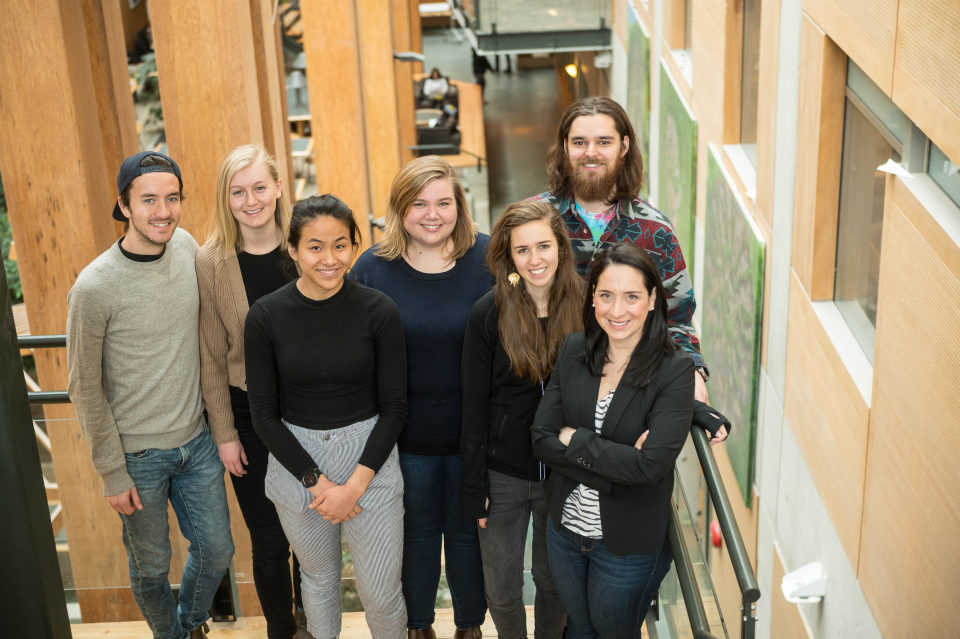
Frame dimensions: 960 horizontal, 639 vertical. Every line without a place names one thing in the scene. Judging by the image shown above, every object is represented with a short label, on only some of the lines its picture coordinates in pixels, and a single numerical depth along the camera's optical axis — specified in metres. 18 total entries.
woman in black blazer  2.95
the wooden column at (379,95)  12.78
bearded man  3.56
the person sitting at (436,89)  20.55
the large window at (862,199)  4.22
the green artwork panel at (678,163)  8.37
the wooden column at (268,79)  7.22
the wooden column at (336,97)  10.43
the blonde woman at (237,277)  3.50
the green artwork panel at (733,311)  6.02
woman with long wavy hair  3.20
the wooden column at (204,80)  5.63
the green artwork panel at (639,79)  11.66
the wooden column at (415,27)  20.78
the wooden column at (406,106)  17.27
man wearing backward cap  3.31
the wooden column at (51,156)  5.36
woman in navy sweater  3.39
